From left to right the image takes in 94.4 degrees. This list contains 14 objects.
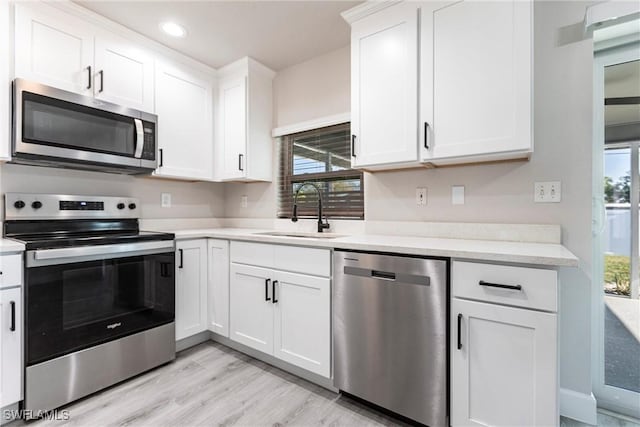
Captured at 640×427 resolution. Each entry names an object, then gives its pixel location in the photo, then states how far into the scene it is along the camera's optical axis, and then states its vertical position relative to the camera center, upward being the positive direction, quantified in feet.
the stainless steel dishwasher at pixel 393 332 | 4.43 -1.93
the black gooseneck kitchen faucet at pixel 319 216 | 7.86 -0.08
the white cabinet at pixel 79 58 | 5.64 +3.31
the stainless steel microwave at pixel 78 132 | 5.49 +1.69
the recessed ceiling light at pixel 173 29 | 6.90 +4.39
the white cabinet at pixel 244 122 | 8.56 +2.69
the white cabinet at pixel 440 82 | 4.70 +2.34
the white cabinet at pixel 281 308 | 5.70 -2.03
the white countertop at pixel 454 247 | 3.78 -0.53
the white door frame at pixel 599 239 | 5.09 -0.45
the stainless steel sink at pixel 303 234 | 7.55 -0.58
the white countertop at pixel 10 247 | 4.58 -0.54
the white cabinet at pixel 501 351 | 3.75 -1.85
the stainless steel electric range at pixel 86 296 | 4.98 -1.62
